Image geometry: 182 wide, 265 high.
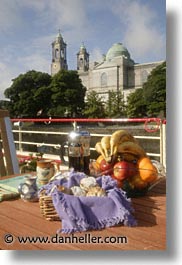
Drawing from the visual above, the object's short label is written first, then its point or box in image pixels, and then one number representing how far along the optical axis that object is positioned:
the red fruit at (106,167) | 0.75
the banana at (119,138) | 0.74
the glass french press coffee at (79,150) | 0.79
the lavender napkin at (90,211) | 0.56
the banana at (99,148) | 0.76
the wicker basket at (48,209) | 0.59
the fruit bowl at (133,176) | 0.71
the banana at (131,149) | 0.74
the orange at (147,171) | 0.71
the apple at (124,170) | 0.71
